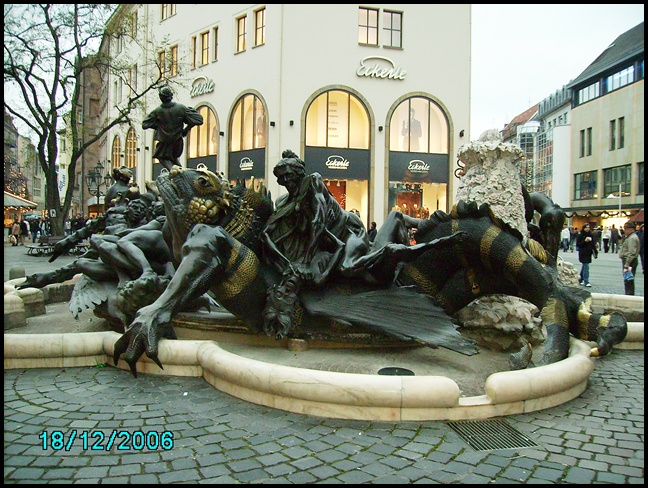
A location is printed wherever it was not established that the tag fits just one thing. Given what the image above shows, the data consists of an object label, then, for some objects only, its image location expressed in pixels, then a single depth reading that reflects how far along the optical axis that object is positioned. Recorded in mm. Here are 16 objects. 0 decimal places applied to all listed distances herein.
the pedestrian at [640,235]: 11678
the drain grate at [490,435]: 3100
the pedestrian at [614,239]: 31125
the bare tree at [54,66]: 19859
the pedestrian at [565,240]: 28134
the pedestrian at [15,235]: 31833
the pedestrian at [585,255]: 12645
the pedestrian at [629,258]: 10798
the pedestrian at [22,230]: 33153
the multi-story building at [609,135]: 42219
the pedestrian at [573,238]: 35750
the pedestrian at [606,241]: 31456
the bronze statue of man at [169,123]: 7898
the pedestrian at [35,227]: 32819
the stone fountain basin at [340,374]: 3375
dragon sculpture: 4277
